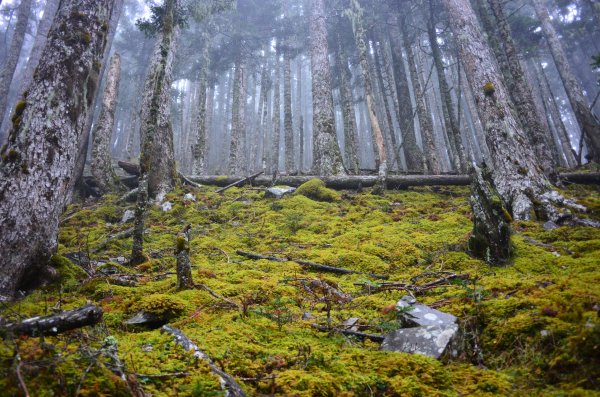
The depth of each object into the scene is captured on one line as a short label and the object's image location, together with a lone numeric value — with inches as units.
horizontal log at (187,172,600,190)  379.9
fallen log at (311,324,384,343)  106.3
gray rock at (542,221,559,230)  218.4
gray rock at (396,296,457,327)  101.4
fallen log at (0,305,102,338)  68.2
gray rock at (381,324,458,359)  91.4
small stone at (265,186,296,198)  378.6
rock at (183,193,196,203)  358.5
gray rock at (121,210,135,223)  313.5
